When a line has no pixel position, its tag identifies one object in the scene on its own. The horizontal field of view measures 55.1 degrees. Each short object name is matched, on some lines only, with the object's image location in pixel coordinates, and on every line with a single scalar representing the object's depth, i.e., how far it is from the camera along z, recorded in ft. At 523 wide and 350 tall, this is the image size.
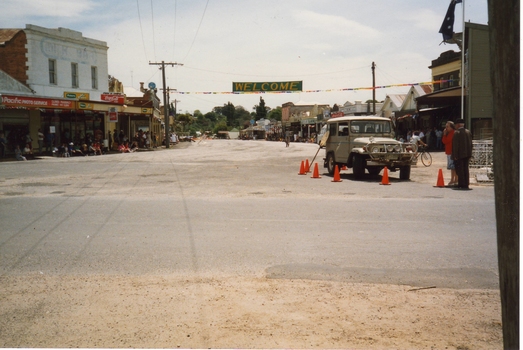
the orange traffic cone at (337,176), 53.93
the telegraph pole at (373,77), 151.53
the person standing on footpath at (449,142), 48.49
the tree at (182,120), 379.22
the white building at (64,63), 112.06
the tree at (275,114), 583.17
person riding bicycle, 79.72
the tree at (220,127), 508.94
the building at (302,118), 259.53
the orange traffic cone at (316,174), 58.13
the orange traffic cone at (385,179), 51.11
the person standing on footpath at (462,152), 44.14
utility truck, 54.85
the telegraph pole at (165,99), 167.08
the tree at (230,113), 623.36
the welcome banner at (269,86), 161.07
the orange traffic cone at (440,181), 48.11
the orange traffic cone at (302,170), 63.41
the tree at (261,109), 531.09
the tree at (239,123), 637.30
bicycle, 76.38
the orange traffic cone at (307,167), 64.09
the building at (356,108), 203.51
